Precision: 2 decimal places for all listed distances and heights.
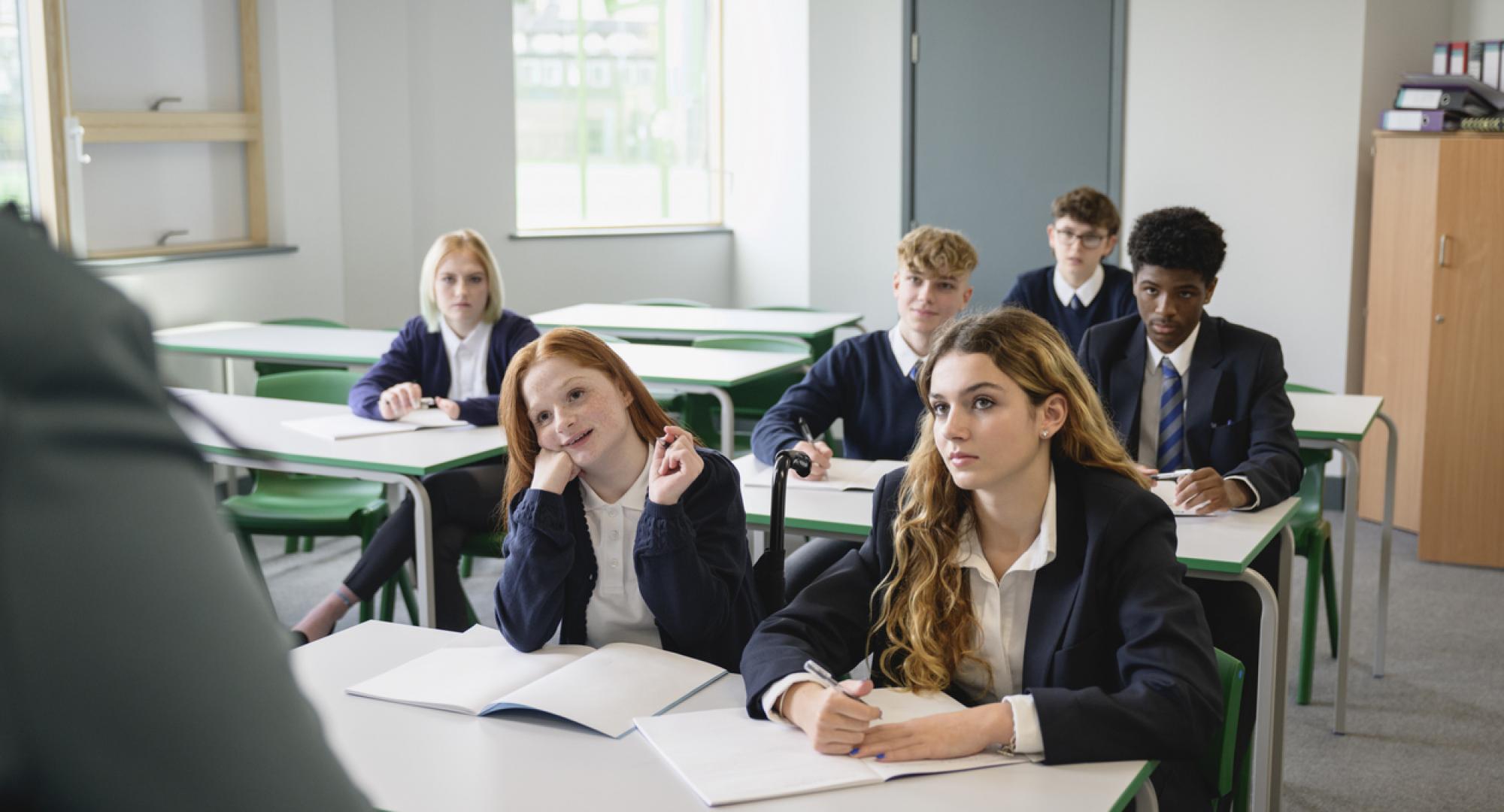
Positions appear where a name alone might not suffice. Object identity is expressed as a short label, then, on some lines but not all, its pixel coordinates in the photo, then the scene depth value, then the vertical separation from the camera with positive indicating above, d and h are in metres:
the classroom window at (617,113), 6.95 +0.53
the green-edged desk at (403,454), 3.09 -0.56
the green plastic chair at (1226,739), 1.78 -0.70
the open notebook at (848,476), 2.96 -0.59
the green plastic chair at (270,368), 4.95 -0.56
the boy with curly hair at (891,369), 3.34 -0.39
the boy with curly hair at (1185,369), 3.00 -0.35
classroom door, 5.97 +0.43
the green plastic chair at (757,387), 4.72 -0.60
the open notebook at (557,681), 1.70 -0.62
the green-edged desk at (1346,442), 3.31 -0.56
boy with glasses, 4.23 -0.19
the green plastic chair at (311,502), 3.53 -0.79
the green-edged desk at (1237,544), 2.34 -0.59
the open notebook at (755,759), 1.46 -0.61
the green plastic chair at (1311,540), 3.47 -0.83
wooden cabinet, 4.66 -0.39
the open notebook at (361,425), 3.47 -0.55
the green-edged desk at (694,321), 5.16 -0.43
